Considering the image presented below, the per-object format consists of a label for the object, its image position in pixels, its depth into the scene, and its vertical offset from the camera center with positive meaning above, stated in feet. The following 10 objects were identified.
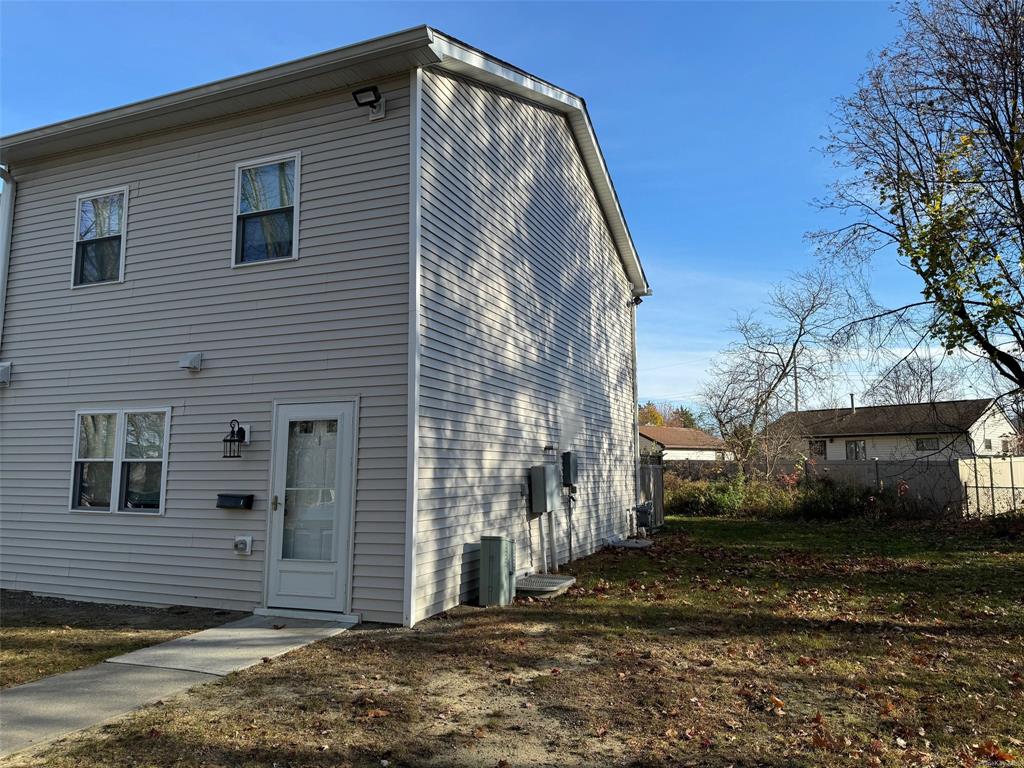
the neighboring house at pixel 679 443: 164.55 +6.57
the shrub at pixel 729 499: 68.74 -3.12
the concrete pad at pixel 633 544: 44.93 -5.09
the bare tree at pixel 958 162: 29.30 +15.58
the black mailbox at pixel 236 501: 25.09 -1.30
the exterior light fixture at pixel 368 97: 24.59 +13.61
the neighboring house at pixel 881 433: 106.63 +6.58
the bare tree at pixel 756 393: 92.73 +11.01
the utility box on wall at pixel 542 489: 33.01 -1.03
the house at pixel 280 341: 23.89 +5.11
